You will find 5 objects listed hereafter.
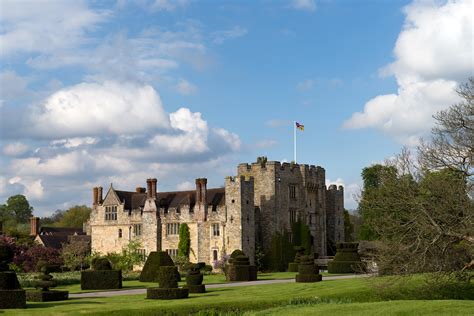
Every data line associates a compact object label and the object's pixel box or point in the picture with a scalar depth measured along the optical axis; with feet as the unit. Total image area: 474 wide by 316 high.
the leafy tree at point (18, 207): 464.40
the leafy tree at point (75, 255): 206.18
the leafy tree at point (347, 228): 260.21
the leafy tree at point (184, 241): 199.01
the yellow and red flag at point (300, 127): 206.49
